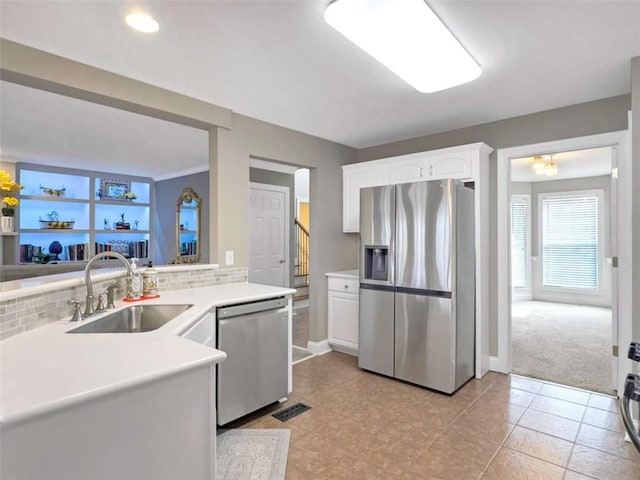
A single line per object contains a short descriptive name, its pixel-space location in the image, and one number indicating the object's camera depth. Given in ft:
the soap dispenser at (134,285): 7.37
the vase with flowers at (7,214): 17.12
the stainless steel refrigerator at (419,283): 9.46
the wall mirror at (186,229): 20.12
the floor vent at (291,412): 8.31
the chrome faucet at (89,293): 5.79
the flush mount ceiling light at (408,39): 5.42
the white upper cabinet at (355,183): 12.61
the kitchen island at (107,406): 2.86
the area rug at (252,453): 6.31
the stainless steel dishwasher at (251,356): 7.52
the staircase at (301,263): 24.16
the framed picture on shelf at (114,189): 21.18
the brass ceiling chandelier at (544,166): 17.03
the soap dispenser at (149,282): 7.86
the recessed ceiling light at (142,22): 5.78
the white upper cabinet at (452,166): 10.61
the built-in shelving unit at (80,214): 18.70
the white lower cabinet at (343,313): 12.48
